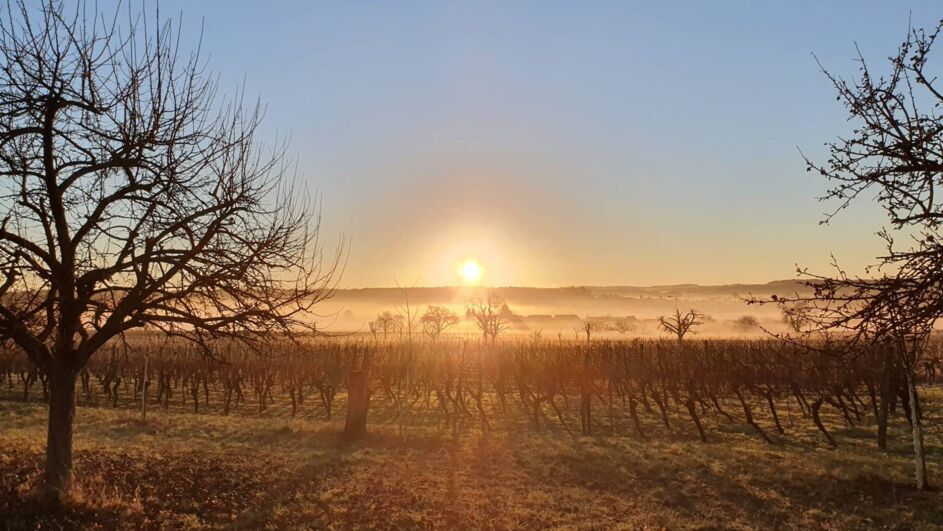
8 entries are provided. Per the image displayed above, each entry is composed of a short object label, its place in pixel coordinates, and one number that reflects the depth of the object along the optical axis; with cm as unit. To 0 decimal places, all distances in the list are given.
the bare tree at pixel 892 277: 445
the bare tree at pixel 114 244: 659
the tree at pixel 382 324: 12382
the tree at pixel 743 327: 13908
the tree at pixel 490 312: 8175
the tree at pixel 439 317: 10500
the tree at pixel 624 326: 13871
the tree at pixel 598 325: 15135
